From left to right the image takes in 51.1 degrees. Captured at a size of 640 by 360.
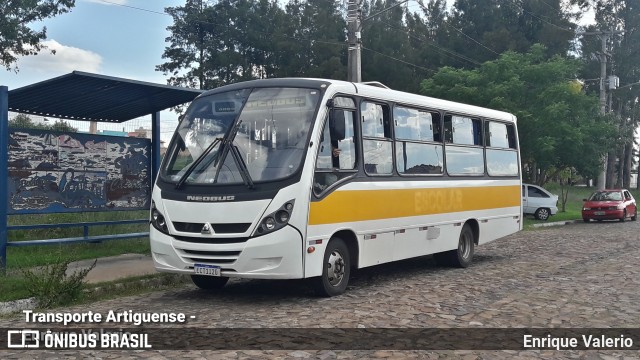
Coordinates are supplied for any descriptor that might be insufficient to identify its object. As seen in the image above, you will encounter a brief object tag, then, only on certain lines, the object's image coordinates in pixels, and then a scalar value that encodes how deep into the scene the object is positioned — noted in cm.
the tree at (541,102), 2809
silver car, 3028
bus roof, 952
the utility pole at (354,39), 1820
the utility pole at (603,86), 3469
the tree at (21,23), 3540
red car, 2961
